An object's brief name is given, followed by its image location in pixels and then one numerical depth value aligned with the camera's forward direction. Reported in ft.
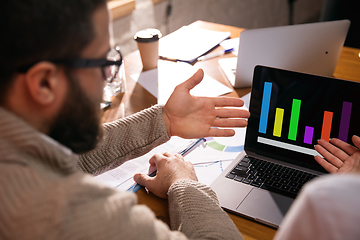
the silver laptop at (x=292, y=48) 3.91
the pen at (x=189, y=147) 3.14
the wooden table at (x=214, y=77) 2.30
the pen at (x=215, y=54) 4.96
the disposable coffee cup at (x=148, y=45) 4.43
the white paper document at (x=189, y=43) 5.02
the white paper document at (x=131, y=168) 2.80
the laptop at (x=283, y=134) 2.52
